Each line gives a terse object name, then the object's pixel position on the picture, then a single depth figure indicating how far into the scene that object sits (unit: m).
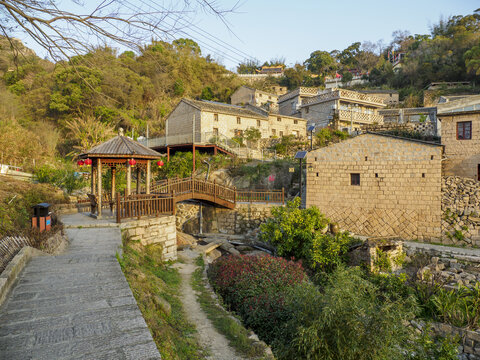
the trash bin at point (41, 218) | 7.35
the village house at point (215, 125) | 25.08
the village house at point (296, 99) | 35.44
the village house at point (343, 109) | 29.88
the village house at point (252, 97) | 40.08
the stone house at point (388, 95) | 40.22
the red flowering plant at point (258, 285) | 6.45
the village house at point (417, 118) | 21.70
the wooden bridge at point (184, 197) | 10.10
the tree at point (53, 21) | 4.39
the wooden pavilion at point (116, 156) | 10.85
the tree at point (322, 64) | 64.25
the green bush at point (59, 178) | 15.76
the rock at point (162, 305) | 5.55
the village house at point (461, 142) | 15.28
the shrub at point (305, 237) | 12.00
